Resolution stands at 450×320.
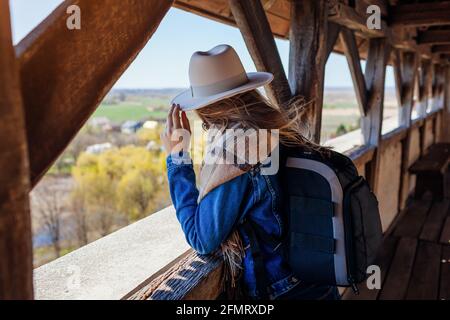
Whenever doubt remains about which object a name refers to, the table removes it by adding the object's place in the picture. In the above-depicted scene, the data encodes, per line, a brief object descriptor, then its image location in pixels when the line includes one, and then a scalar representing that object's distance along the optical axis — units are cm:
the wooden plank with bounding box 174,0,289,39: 223
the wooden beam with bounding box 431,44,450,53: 767
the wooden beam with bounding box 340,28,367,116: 350
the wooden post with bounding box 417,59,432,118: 802
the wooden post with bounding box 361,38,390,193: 445
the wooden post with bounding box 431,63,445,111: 969
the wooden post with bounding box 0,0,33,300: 69
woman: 134
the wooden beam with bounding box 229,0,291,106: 198
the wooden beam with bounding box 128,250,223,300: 134
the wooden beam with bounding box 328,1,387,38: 266
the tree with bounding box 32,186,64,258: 3092
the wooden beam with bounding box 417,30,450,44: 582
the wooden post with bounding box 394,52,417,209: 613
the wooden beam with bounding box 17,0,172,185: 84
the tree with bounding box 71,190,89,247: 3425
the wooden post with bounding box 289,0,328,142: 240
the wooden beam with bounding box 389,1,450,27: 414
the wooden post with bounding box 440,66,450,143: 1009
